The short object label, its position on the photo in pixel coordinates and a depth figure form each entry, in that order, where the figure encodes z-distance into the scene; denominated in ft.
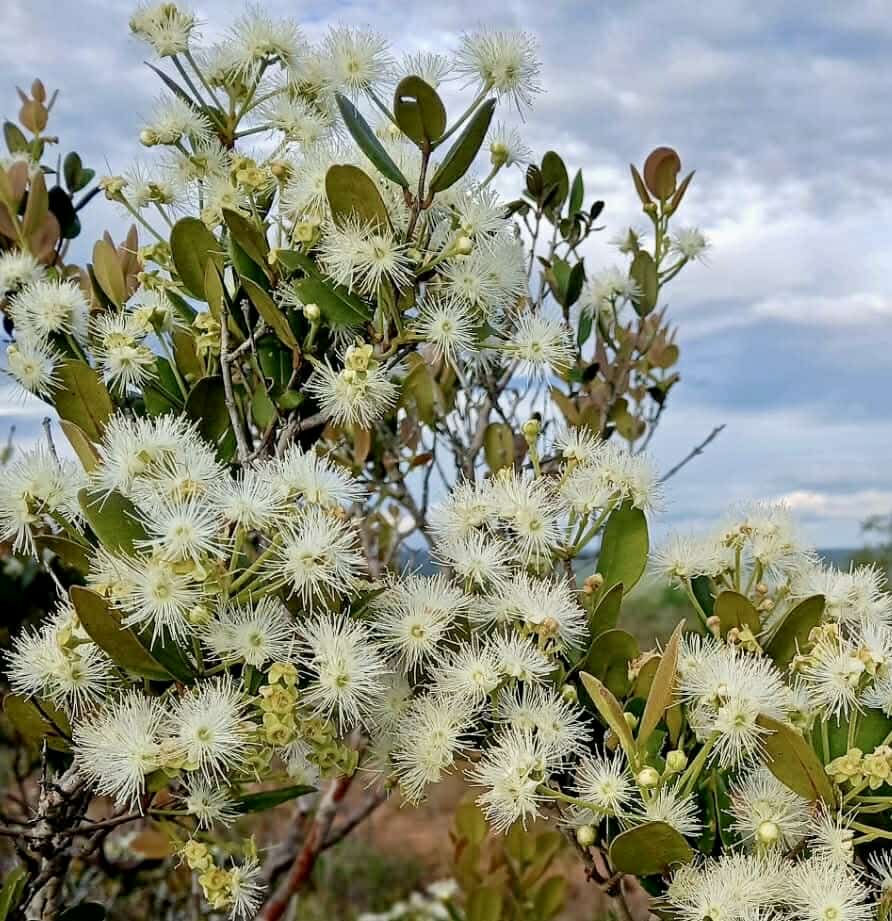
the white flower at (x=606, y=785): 0.85
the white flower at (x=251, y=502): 0.83
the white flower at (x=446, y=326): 0.97
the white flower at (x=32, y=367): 1.07
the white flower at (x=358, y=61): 1.09
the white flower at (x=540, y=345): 1.07
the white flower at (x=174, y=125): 1.10
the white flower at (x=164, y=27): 1.13
